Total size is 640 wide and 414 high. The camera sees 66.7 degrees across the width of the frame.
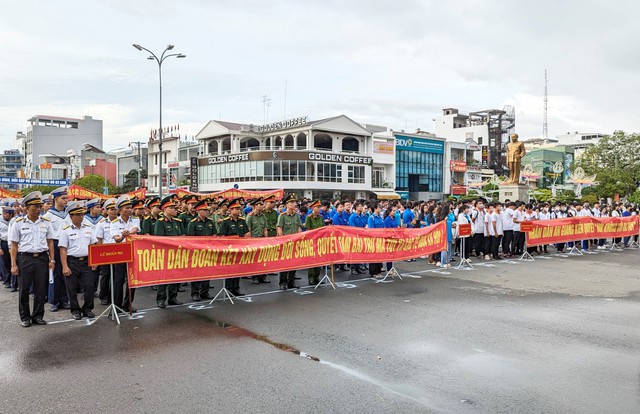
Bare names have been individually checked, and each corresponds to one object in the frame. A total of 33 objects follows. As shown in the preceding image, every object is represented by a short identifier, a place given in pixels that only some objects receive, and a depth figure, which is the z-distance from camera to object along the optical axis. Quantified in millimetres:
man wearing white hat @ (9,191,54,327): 7492
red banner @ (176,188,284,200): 25352
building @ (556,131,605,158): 126544
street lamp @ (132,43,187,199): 29594
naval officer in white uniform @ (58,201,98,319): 7863
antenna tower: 121300
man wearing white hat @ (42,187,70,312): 8656
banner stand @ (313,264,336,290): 10852
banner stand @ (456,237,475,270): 14102
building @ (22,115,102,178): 103875
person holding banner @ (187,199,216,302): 9477
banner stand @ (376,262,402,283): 12091
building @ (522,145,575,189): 87688
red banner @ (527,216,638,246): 16891
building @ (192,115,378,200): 54750
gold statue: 23922
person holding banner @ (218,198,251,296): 10289
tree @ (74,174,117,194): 71000
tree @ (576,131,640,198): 48500
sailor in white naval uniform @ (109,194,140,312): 8336
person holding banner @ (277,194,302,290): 11187
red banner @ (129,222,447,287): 8359
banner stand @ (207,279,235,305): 9346
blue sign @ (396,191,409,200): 64375
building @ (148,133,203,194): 67875
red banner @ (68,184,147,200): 25156
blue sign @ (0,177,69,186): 48812
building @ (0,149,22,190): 129500
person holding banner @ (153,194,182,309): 8891
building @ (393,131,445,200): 64812
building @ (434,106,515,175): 91812
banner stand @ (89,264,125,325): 7844
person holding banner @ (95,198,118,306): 8578
